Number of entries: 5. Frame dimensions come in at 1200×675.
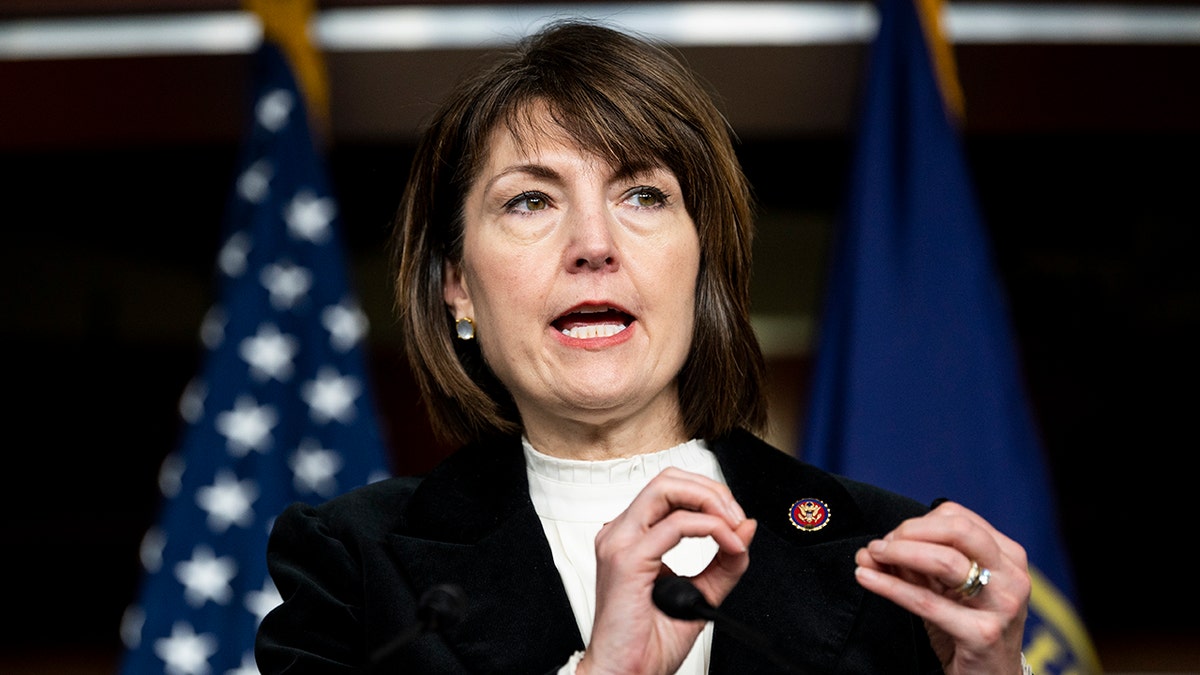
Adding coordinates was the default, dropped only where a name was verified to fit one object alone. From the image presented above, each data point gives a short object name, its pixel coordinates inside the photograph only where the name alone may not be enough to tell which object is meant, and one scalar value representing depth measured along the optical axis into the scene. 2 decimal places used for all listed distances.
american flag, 2.43
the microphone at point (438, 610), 1.76
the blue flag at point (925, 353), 2.38
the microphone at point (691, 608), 1.74
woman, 1.87
